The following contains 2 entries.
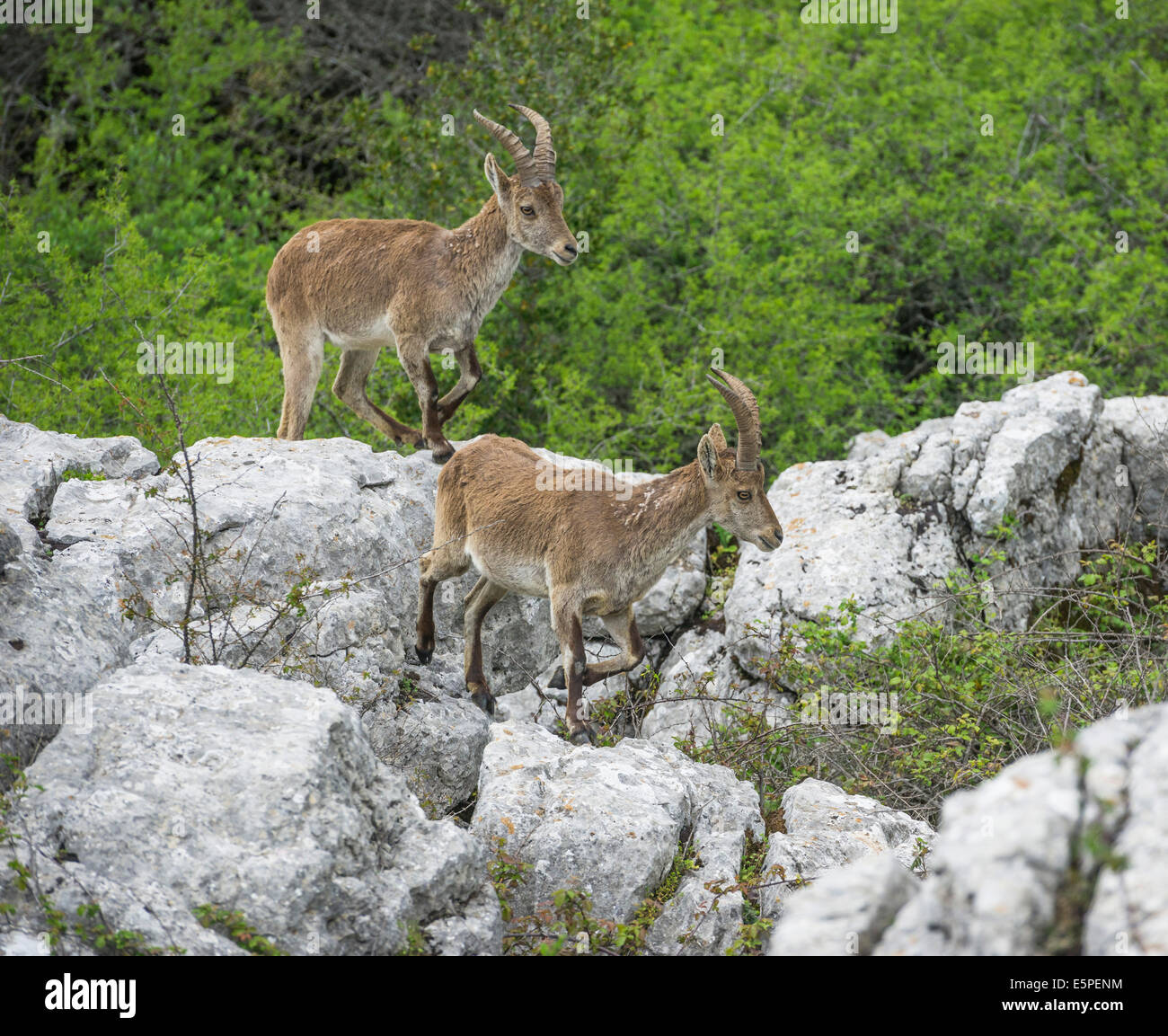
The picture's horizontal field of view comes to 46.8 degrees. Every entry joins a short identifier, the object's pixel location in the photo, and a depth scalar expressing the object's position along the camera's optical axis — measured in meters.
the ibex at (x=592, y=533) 8.61
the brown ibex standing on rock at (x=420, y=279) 9.98
